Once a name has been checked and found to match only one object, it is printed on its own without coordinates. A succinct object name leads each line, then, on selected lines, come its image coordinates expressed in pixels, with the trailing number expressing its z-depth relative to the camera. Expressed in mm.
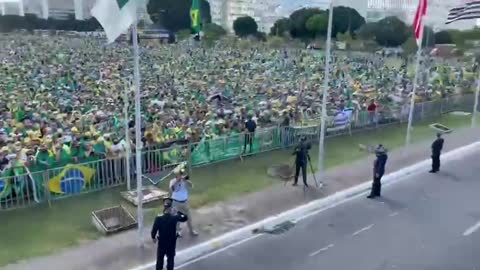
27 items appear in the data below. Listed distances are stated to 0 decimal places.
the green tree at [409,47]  52531
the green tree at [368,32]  64325
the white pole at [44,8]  131662
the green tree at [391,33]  62781
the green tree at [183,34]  84462
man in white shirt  10562
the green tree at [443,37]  65250
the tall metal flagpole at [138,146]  9694
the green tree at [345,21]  71125
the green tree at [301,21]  73438
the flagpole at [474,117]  23641
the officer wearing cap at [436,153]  16250
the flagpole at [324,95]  12959
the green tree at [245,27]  86250
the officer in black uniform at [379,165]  13555
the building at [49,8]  128062
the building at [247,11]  106625
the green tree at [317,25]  68000
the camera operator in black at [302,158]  14242
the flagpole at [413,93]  17538
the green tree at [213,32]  76800
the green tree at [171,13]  91000
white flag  8953
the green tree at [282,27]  78556
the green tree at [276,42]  71500
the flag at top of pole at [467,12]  19566
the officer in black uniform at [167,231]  8727
